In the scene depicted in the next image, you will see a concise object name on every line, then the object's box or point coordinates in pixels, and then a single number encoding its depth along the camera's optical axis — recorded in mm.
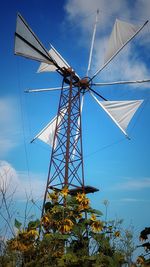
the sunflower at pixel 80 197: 5466
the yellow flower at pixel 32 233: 5145
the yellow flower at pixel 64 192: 5605
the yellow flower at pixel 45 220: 5251
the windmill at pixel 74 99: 11039
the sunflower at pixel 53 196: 5401
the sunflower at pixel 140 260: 4457
